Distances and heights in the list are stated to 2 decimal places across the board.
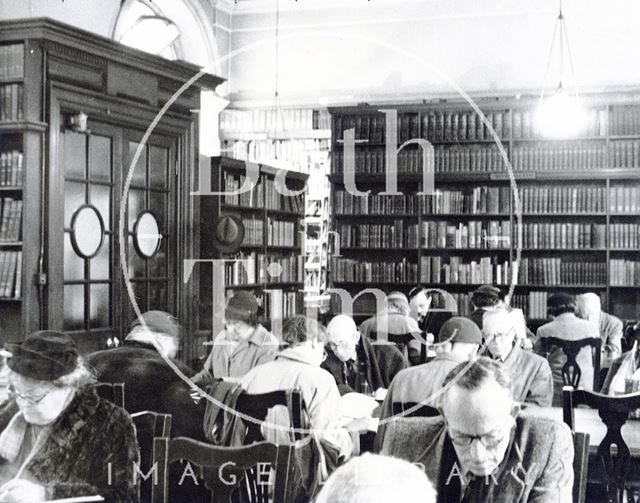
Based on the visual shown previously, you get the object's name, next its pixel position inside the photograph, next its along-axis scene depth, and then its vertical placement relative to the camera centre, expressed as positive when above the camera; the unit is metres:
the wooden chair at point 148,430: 2.66 -0.56
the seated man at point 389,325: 6.03 -0.52
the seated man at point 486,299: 6.21 -0.34
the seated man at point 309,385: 3.66 -0.58
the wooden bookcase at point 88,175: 5.51 +0.56
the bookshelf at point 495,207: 8.35 +0.46
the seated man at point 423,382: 3.78 -0.58
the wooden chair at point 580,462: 2.28 -0.56
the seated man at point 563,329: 5.21 -0.50
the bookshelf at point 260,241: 7.67 +0.12
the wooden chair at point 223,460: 2.18 -0.54
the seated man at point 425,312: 7.28 -0.58
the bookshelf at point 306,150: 9.59 +1.16
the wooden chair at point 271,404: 3.03 -0.54
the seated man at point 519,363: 4.46 -0.58
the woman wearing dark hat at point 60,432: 2.50 -0.53
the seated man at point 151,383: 3.76 -0.59
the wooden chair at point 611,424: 2.95 -0.60
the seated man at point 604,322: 6.61 -0.56
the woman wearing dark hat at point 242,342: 5.17 -0.55
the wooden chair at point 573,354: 4.95 -0.60
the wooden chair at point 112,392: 3.16 -0.52
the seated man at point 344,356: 5.07 -0.62
